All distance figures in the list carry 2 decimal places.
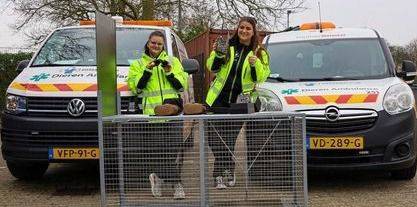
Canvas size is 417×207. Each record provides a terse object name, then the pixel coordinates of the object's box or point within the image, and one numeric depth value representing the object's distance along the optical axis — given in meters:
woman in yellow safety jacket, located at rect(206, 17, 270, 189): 6.07
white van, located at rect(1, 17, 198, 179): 6.70
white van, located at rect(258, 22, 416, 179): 6.70
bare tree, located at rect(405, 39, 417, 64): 68.05
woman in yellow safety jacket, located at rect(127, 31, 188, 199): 6.00
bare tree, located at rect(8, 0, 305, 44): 22.45
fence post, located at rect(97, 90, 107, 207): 4.62
